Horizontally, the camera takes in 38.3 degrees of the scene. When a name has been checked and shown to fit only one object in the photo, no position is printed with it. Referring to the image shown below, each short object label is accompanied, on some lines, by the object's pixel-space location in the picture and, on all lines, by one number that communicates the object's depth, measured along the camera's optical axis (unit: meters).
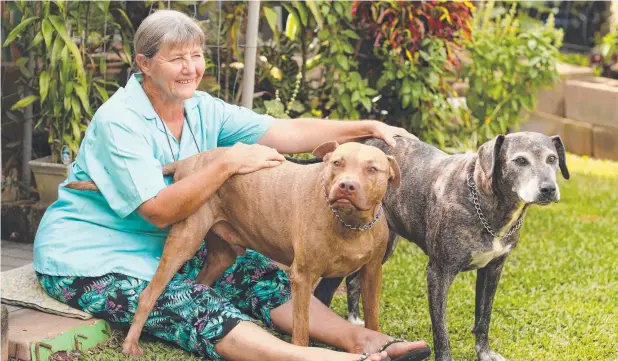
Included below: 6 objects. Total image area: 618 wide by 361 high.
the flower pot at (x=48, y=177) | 5.80
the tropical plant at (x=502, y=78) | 7.57
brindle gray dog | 3.65
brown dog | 3.43
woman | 3.79
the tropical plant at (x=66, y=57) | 5.50
